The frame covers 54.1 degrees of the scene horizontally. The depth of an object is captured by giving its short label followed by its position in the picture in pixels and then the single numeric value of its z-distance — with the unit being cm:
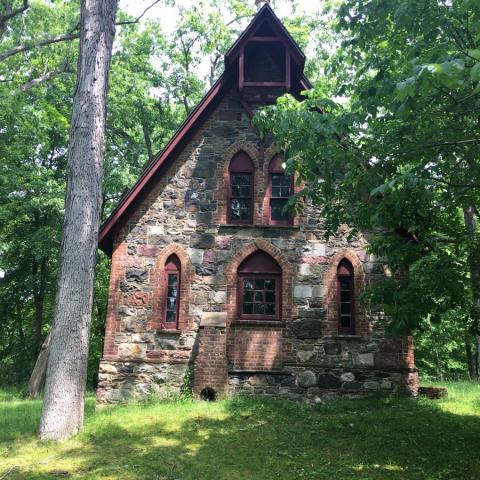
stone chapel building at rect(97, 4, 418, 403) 1112
